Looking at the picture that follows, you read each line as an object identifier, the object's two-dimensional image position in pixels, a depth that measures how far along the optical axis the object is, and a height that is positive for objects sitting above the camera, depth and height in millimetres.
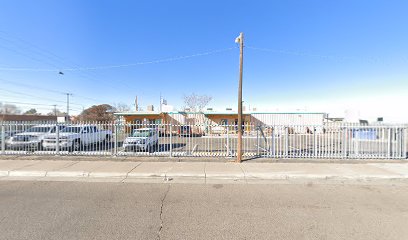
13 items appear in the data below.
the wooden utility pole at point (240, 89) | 7926 +1351
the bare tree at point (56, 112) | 69775 +2691
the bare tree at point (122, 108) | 56900 +3551
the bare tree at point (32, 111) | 66550 +2918
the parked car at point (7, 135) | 9315 -879
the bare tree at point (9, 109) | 52962 +3213
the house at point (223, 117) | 27266 +317
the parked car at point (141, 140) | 10297 -1231
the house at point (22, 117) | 40750 +421
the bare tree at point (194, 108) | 39394 +2434
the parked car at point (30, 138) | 9523 -1056
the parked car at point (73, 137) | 9570 -1088
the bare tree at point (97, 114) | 47075 +1316
